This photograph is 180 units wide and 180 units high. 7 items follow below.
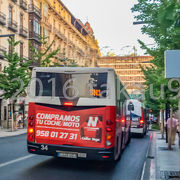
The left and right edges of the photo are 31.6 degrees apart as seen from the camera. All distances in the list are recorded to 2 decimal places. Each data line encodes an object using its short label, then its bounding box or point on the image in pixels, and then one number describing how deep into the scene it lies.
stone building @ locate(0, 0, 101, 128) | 34.81
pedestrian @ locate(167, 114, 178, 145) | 16.97
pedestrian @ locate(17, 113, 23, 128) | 31.55
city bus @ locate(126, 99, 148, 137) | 22.19
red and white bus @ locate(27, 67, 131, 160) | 8.34
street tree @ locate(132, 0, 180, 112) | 12.98
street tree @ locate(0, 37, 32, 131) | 26.83
